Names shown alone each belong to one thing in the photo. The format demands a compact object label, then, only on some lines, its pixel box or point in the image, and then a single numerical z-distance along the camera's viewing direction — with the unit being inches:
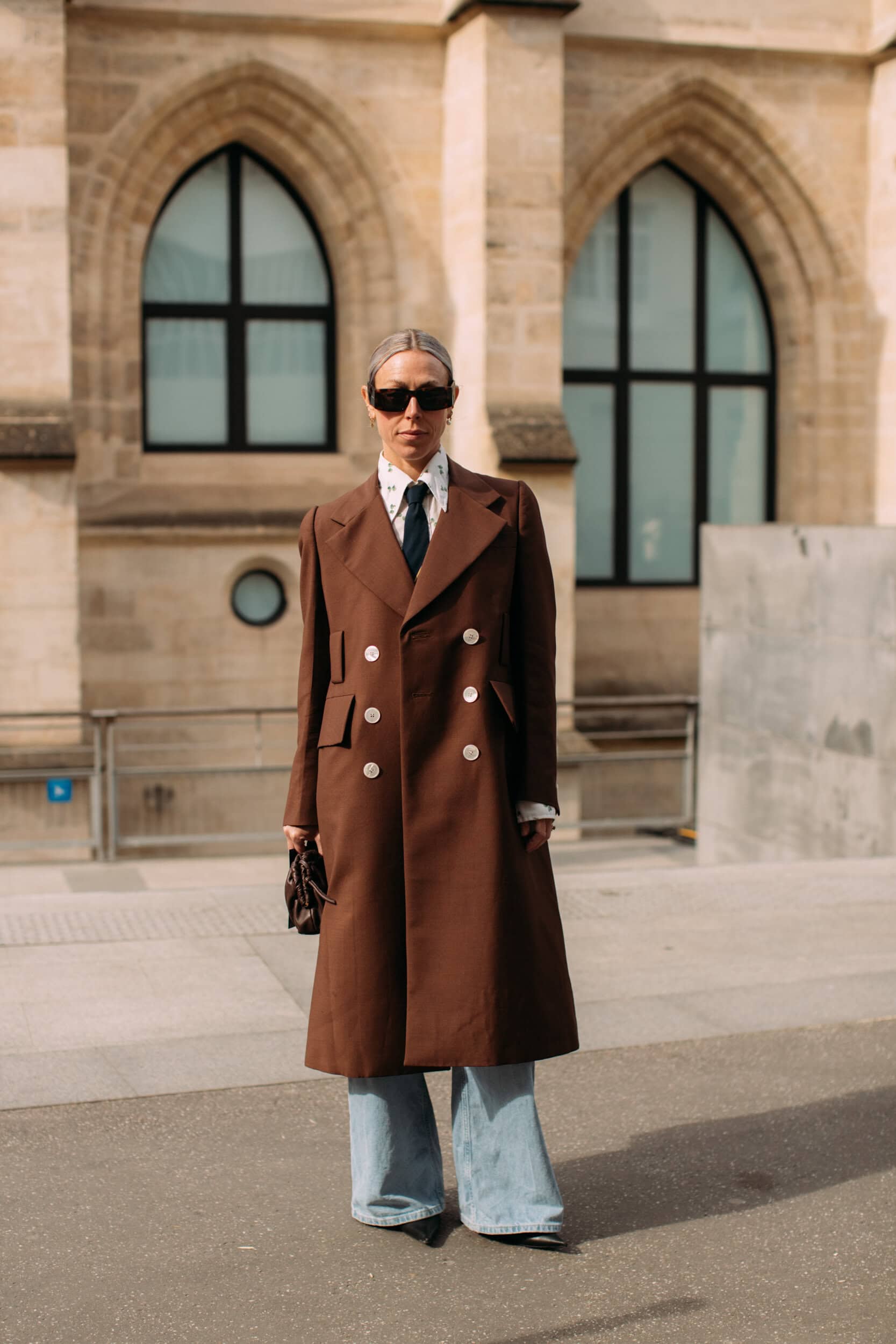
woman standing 135.3
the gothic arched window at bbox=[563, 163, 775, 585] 586.6
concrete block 322.0
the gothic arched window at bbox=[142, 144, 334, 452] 543.5
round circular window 546.6
